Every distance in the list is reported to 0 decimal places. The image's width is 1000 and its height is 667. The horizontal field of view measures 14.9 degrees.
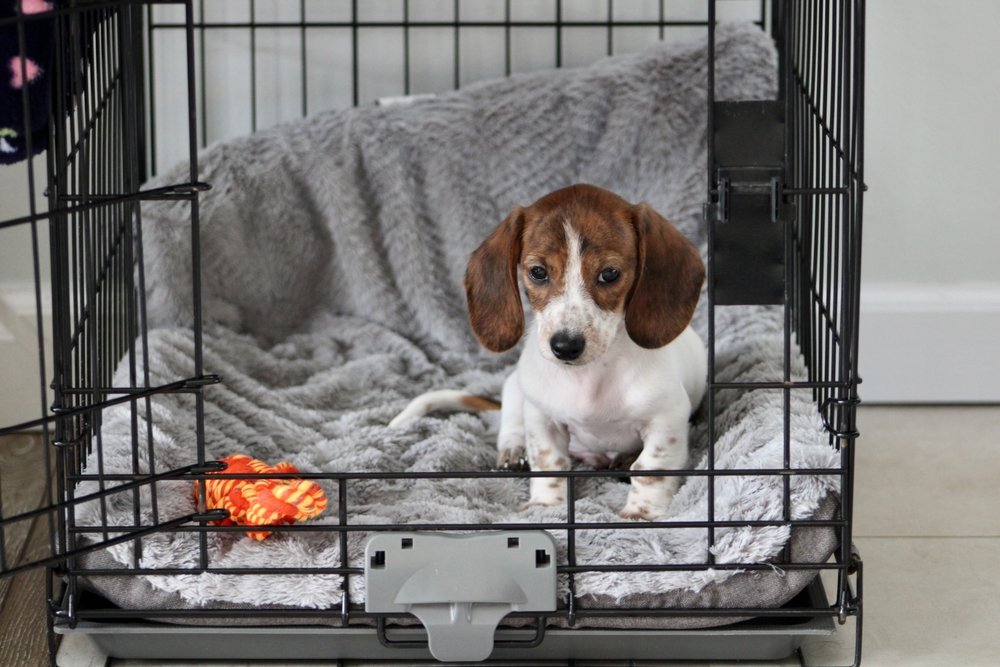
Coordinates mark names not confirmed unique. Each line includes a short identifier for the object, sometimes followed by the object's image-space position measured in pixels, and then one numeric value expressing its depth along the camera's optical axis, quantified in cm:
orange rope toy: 238
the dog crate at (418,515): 230
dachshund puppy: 244
